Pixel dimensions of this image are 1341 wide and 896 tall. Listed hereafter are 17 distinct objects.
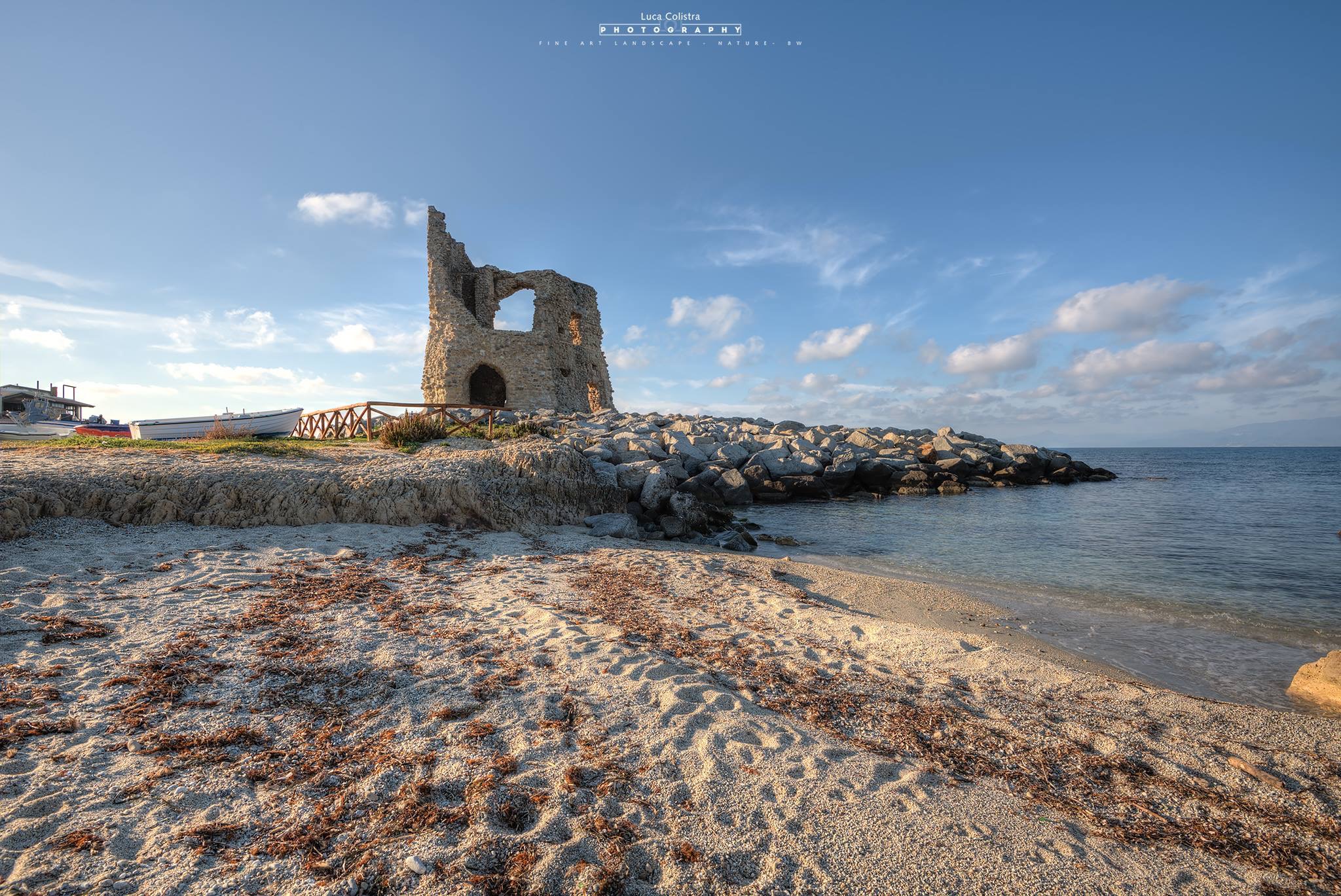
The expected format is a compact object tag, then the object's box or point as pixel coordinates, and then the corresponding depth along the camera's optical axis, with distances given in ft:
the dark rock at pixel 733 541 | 34.91
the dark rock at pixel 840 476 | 67.00
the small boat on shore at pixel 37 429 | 71.61
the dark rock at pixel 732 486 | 55.26
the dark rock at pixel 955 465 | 81.61
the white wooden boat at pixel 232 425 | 57.47
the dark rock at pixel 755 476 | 61.77
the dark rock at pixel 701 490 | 50.31
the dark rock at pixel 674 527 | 36.27
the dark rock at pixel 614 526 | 34.00
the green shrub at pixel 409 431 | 47.85
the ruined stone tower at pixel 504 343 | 79.15
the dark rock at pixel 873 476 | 72.95
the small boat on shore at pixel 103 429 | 73.61
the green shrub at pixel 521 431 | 54.90
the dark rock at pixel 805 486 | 62.90
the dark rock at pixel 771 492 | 61.26
